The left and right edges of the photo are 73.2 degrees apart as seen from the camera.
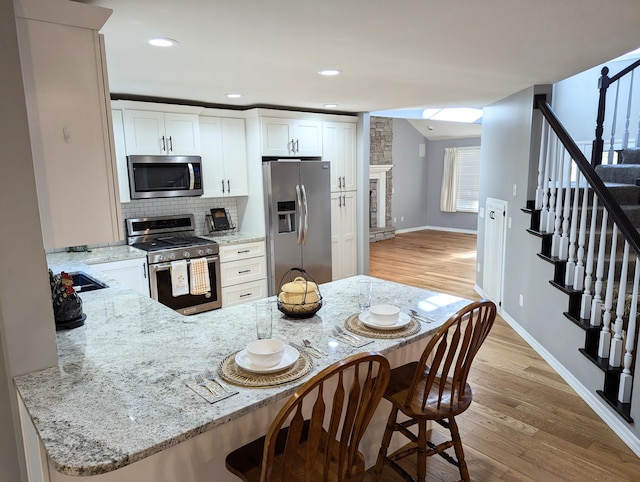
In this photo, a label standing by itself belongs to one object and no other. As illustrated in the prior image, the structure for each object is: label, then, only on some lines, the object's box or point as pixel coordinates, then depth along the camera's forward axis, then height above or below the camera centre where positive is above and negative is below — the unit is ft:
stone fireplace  30.76 -0.22
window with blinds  32.12 -0.48
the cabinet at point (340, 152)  17.72 +0.95
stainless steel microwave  13.30 +0.07
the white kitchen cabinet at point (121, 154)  12.92 +0.75
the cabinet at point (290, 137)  15.79 +1.47
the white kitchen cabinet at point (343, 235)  18.15 -2.57
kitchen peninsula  4.06 -2.38
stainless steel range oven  13.08 -2.40
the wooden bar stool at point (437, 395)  5.85 -3.18
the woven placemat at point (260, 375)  4.99 -2.36
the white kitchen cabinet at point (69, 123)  5.27 +0.73
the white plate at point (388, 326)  6.50 -2.26
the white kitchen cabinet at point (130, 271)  12.29 -2.67
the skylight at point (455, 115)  26.21 +3.56
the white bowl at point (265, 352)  5.26 -2.15
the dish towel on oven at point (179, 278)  13.26 -3.07
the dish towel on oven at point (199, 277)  13.74 -3.16
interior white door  15.44 -2.80
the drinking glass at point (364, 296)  7.64 -2.24
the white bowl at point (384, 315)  6.59 -2.15
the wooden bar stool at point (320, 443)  4.03 -2.66
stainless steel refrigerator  15.57 -1.50
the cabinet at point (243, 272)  14.87 -3.37
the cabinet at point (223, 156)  15.17 +0.75
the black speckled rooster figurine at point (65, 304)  6.76 -1.95
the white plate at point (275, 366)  5.18 -2.28
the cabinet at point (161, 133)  13.17 +1.44
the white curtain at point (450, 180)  32.96 -0.54
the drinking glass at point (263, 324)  5.97 -2.04
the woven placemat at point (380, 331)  6.36 -2.34
